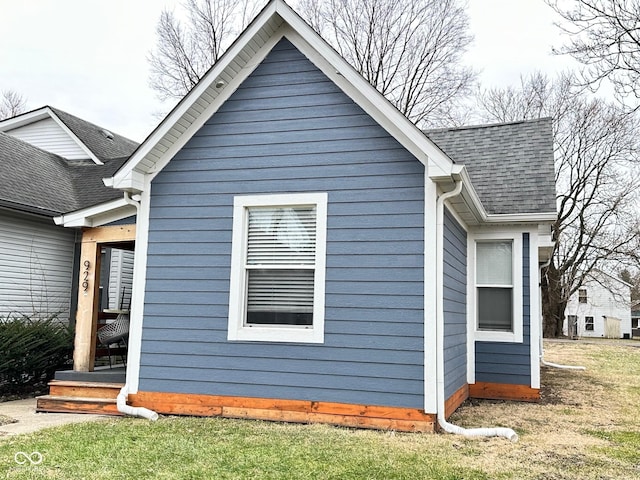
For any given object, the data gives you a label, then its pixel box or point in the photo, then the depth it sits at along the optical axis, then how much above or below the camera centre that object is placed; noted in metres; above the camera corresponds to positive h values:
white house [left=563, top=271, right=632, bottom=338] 42.50 +0.20
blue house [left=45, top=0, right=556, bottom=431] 6.42 +0.65
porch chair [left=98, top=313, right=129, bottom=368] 8.42 -0.45
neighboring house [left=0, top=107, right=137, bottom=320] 9.98 +1.32
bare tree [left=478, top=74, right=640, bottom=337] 26.64 +6.30
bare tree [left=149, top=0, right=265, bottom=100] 23.23 +10.18
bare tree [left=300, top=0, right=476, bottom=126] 22.94 +10.09
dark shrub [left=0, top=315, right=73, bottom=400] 8.48 -0.83
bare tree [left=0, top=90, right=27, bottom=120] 30.75 +9.96
